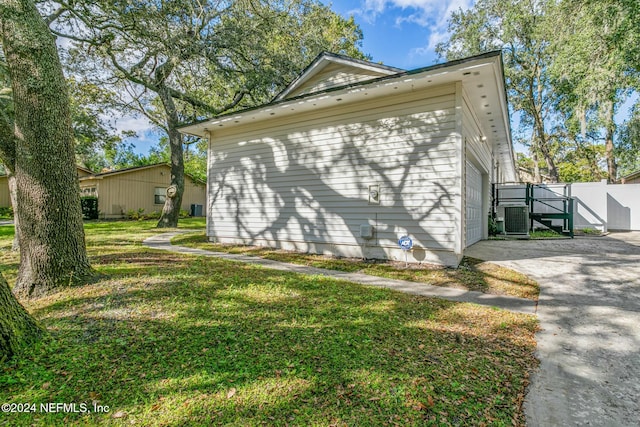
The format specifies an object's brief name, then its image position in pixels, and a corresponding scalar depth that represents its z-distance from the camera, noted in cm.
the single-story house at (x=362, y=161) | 558
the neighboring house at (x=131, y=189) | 1894
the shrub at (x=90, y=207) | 1821
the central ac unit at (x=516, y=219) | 914
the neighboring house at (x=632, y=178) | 1866
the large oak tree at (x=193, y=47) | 751
